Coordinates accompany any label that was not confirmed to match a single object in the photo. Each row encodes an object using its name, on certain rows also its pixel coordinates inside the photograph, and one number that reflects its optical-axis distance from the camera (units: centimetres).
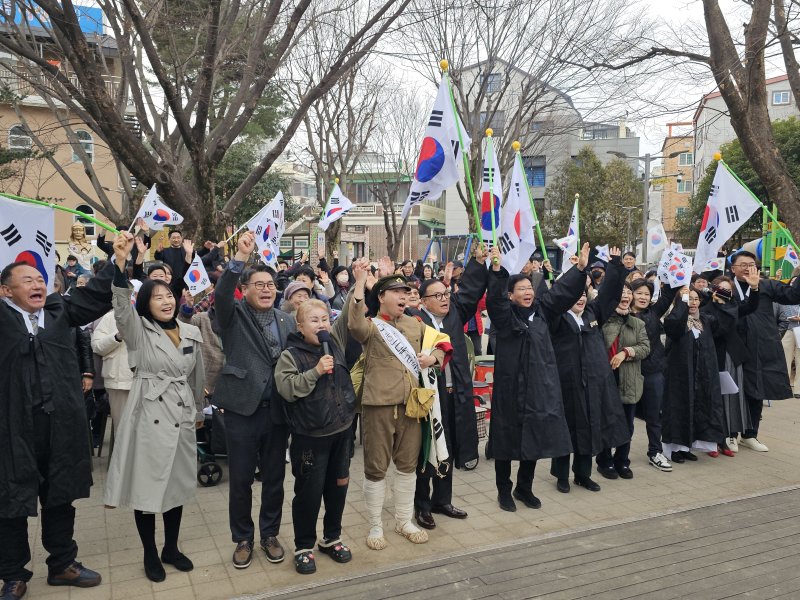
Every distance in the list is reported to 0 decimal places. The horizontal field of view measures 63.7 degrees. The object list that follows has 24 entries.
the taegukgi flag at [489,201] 550
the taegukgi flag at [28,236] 416
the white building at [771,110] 4225
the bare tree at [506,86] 1706
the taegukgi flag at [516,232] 553
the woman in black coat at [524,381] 528
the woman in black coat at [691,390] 668
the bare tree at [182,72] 802
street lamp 2430
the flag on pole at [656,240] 695
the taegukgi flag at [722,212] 694
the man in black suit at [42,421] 369
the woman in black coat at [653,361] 648
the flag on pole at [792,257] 721
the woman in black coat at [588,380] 575
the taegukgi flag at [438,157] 569
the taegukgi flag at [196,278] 648
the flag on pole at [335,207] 908
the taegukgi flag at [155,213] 648
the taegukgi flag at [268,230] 790
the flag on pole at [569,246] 631
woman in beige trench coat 397
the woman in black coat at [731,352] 697
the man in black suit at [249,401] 422
